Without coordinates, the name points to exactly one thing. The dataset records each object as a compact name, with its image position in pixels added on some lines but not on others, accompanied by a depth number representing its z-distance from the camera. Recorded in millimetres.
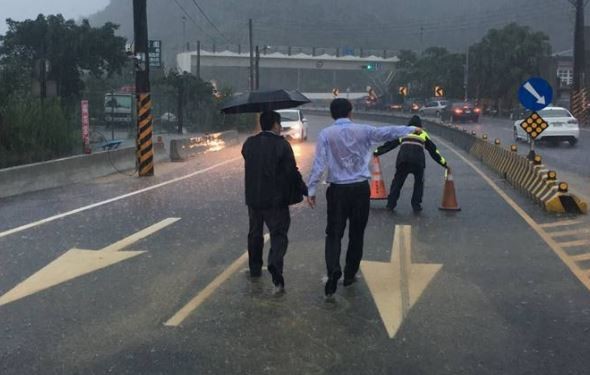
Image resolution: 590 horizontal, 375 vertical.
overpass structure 93062
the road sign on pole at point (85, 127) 20656
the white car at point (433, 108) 63506
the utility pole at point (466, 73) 69562
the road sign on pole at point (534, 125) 16188
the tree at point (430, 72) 79938
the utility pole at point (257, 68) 63688
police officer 11523
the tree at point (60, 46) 33781
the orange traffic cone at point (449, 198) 11812
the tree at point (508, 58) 66562
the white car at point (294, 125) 31812
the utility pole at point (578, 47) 45469
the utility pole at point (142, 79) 18344
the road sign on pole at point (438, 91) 67375
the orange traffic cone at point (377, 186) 12945
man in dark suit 6480
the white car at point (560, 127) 27203
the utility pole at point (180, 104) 39312
